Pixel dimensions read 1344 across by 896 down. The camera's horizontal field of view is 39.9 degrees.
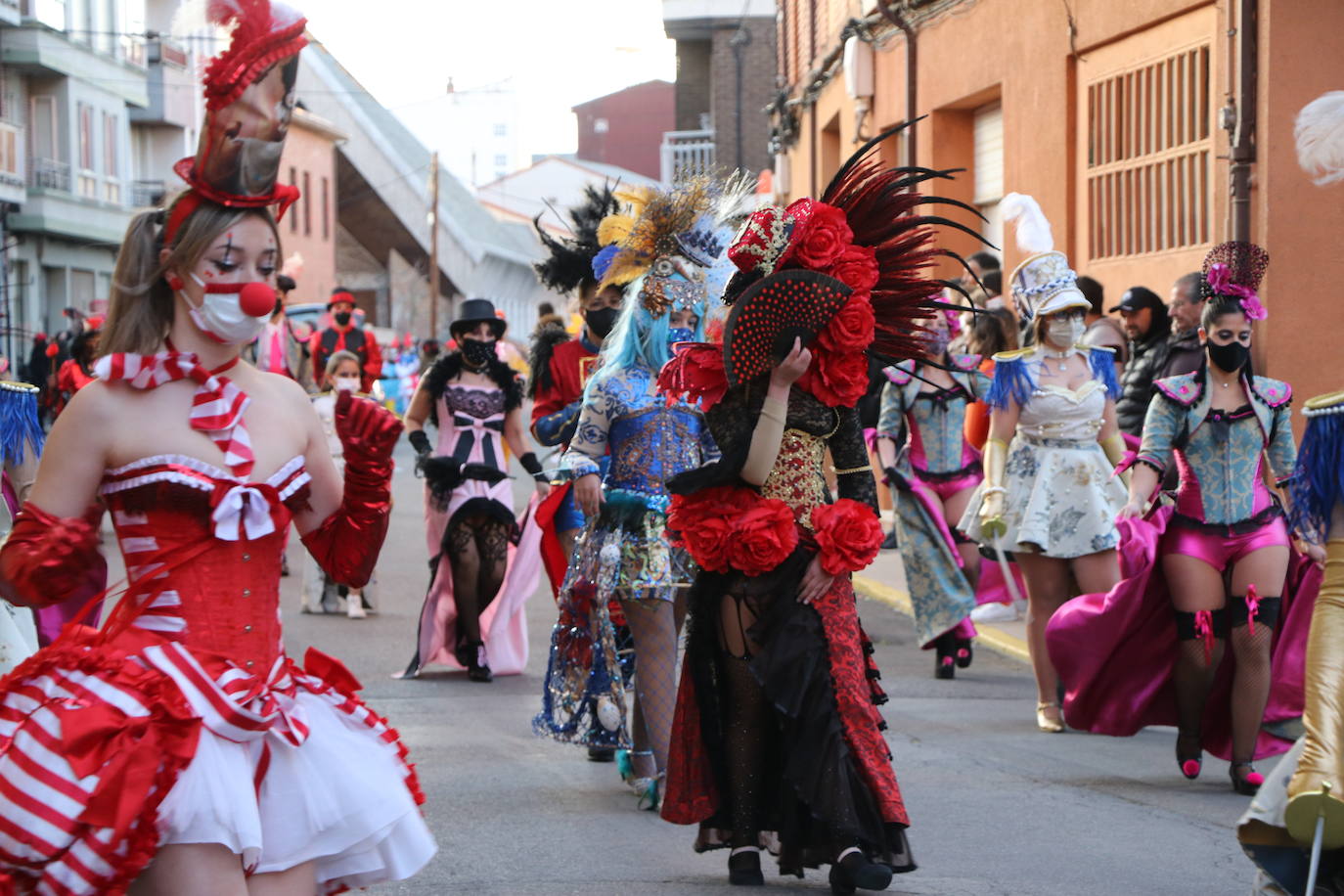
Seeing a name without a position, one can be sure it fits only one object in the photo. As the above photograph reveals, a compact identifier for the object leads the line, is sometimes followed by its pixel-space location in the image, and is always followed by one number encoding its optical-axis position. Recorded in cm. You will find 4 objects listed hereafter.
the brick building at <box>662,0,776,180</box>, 4206
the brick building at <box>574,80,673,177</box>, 10294
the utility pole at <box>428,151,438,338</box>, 5981
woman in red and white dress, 354
